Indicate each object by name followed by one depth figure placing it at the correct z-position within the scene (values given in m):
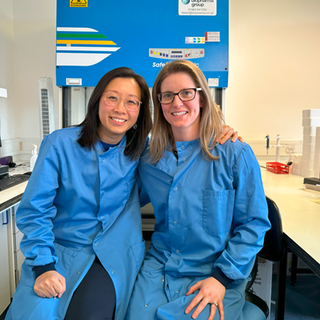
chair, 1.20
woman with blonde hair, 1.05
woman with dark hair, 1.04
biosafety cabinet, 2.33
